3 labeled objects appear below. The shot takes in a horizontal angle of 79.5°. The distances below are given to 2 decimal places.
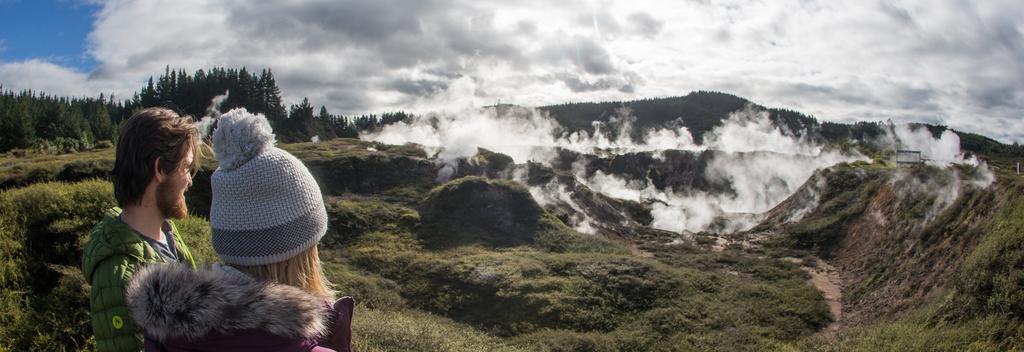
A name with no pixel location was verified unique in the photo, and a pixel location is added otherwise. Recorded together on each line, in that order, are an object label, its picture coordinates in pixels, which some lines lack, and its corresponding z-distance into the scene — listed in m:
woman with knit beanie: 2.34
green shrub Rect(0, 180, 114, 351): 5.88
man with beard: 3.04
